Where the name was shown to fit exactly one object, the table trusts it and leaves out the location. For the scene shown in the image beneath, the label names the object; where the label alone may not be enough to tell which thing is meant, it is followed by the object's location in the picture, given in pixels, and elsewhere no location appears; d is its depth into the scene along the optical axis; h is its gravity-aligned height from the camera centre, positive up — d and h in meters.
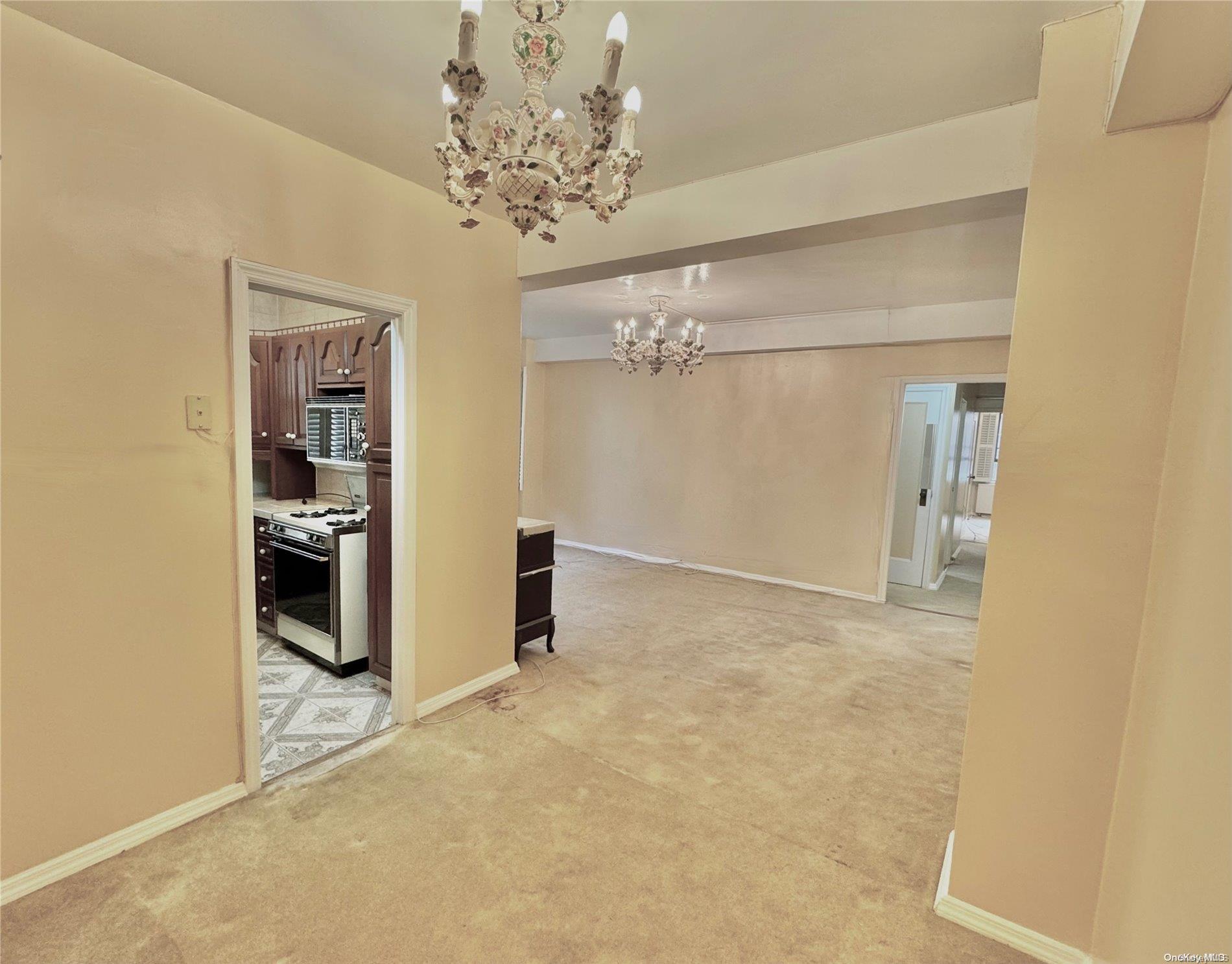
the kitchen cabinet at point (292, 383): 4.12 +0.25
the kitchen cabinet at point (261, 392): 4.53 +0.18
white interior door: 6.11 -0.38
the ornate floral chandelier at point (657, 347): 4.71 +0.75
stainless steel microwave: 3.85 -0.10
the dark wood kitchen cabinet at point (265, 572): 3.75 -1.09
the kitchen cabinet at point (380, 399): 3.13 +0.12
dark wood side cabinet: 3.68 -1.10
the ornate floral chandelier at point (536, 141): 1.15 +0.65
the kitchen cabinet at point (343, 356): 3.61 +0.42
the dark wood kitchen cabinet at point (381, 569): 3.18 -0.88
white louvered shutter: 12.38 +0.06
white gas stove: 3.40 -1.07
